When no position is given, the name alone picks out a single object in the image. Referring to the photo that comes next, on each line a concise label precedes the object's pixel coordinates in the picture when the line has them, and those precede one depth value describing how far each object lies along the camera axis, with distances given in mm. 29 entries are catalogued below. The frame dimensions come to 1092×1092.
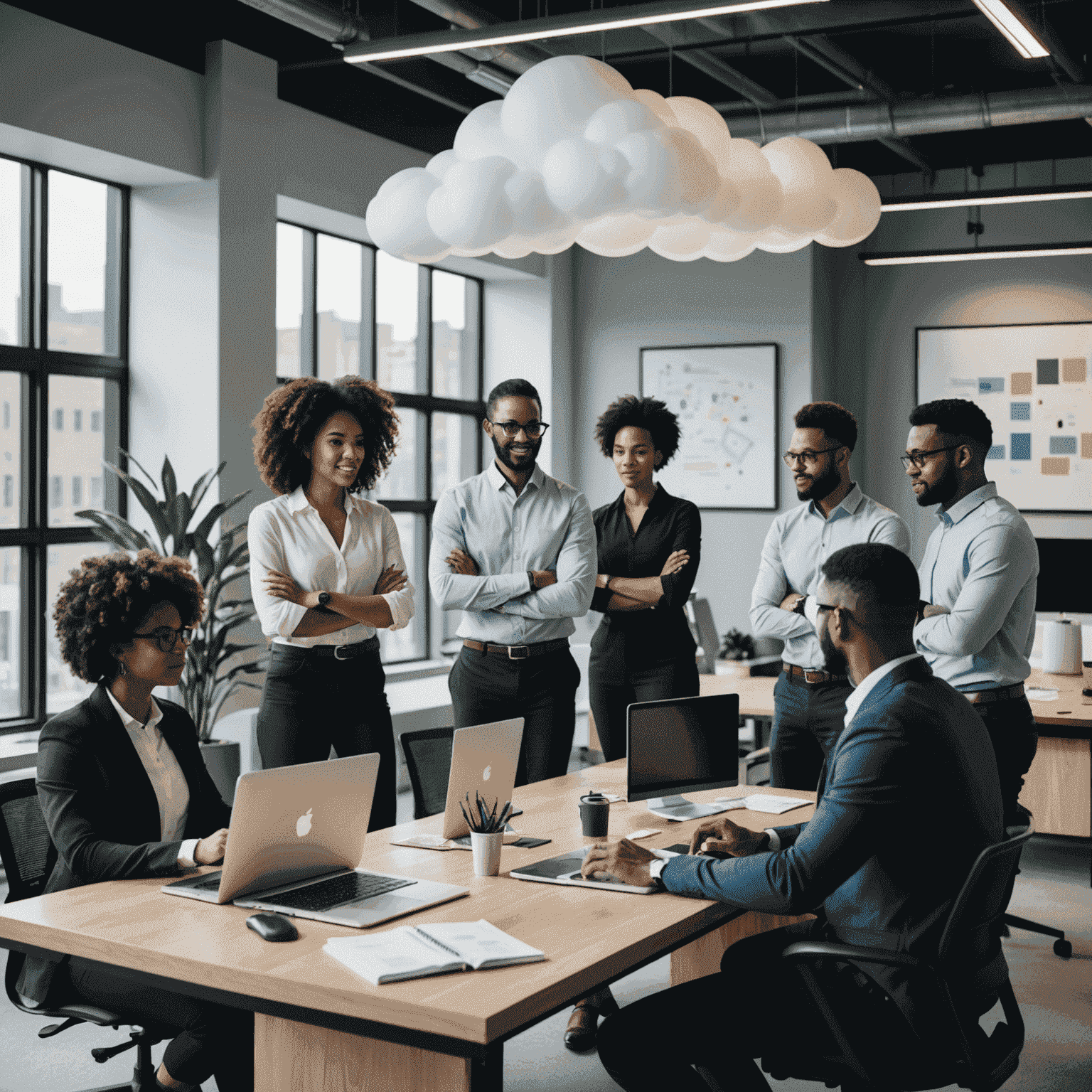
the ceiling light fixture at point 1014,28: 3578
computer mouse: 2131
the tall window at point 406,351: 6926
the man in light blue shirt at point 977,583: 3689
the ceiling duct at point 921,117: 6137
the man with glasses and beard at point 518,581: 4012
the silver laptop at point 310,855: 2289
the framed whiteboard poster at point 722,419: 8055
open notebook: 1980
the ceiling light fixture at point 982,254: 7016
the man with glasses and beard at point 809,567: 3912
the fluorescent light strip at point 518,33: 3531
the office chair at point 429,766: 3504
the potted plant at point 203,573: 4977
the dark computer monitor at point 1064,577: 6215
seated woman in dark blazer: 2383
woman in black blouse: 4227
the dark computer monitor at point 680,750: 3137
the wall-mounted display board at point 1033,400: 8031
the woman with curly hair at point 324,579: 3652
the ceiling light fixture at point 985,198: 6172
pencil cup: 2605
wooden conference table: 1872
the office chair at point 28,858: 2605
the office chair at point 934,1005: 2148
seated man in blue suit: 2170
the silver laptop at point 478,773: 2773
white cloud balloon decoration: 3129
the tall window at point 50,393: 5391
